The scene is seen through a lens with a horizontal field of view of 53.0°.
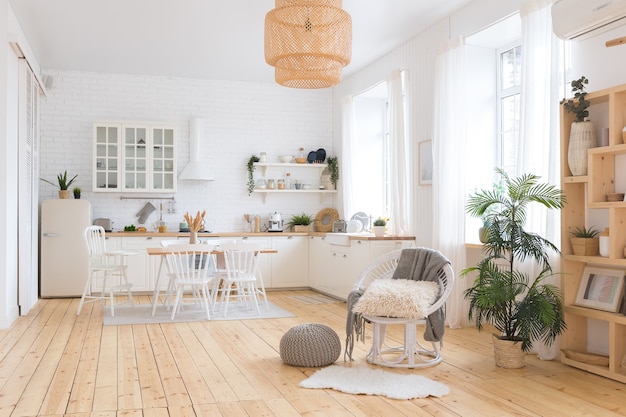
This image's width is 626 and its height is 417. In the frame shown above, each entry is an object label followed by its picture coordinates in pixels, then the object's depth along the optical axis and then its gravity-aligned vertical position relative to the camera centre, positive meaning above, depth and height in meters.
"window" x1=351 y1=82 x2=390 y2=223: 8.80 +0.79
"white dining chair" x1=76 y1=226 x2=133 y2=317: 6.84 -0.61
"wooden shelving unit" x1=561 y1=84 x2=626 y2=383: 4.15 -0.05
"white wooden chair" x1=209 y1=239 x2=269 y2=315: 6.48 -0.53
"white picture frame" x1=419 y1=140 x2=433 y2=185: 6.69 +0.52
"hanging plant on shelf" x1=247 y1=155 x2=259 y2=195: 9.38 +0.61
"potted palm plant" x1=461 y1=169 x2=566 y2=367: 4.38 -0.54
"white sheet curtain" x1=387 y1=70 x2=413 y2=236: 7.20 +0.58
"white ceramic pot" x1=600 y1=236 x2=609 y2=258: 4.25 -0.25
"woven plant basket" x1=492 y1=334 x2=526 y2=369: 4.45 -1.03
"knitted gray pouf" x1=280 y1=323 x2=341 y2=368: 4.42 -0.97
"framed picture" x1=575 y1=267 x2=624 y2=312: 4.22 -0.55
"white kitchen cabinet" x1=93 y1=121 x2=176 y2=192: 8.69 +0.75
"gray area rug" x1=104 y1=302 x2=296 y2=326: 6.46 -1.13
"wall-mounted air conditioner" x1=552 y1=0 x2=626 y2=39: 4.14 +1.32
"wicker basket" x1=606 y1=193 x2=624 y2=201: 4.25 +0.09
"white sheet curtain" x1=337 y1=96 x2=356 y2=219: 8.82 +0.88
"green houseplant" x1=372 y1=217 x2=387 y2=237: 7.20 -0.19
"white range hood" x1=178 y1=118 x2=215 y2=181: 8.95 +0.67
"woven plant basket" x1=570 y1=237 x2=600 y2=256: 4.42 -0.25
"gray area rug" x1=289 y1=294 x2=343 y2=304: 7.92 -1.16
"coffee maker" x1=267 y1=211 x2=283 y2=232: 9.29 -0.19
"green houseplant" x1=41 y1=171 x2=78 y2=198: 8.38 +0.34
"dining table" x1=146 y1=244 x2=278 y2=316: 6.35 -0.42
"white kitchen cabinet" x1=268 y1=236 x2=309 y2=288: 9.05 -0.75
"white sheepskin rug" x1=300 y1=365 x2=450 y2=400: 3.80 -1.10
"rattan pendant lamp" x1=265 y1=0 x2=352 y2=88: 4.57 +1.27
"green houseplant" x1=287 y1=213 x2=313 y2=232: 9.39 -0.19
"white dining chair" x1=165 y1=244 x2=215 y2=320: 6.34 -0.64
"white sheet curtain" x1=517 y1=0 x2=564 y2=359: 4.78 +0.79
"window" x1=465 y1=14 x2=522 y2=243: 6.14 +0.96
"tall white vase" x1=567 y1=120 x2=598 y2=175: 4.40 +0.47
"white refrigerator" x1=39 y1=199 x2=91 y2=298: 8.16 -0.53
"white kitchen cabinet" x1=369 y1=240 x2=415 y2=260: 7.01 -0.40
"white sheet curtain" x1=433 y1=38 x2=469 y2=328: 6.03 +0.42
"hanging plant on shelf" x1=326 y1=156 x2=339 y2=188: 9.51 +0.63
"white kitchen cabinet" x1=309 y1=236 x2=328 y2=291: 8.51 -0.71
